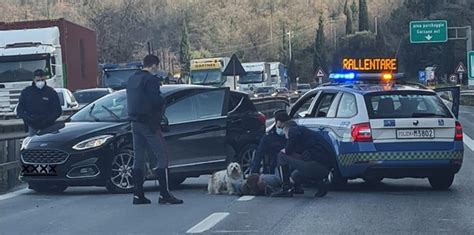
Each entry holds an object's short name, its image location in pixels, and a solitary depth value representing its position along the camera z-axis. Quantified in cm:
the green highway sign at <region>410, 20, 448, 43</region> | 5944
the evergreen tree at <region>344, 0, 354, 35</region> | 10656
